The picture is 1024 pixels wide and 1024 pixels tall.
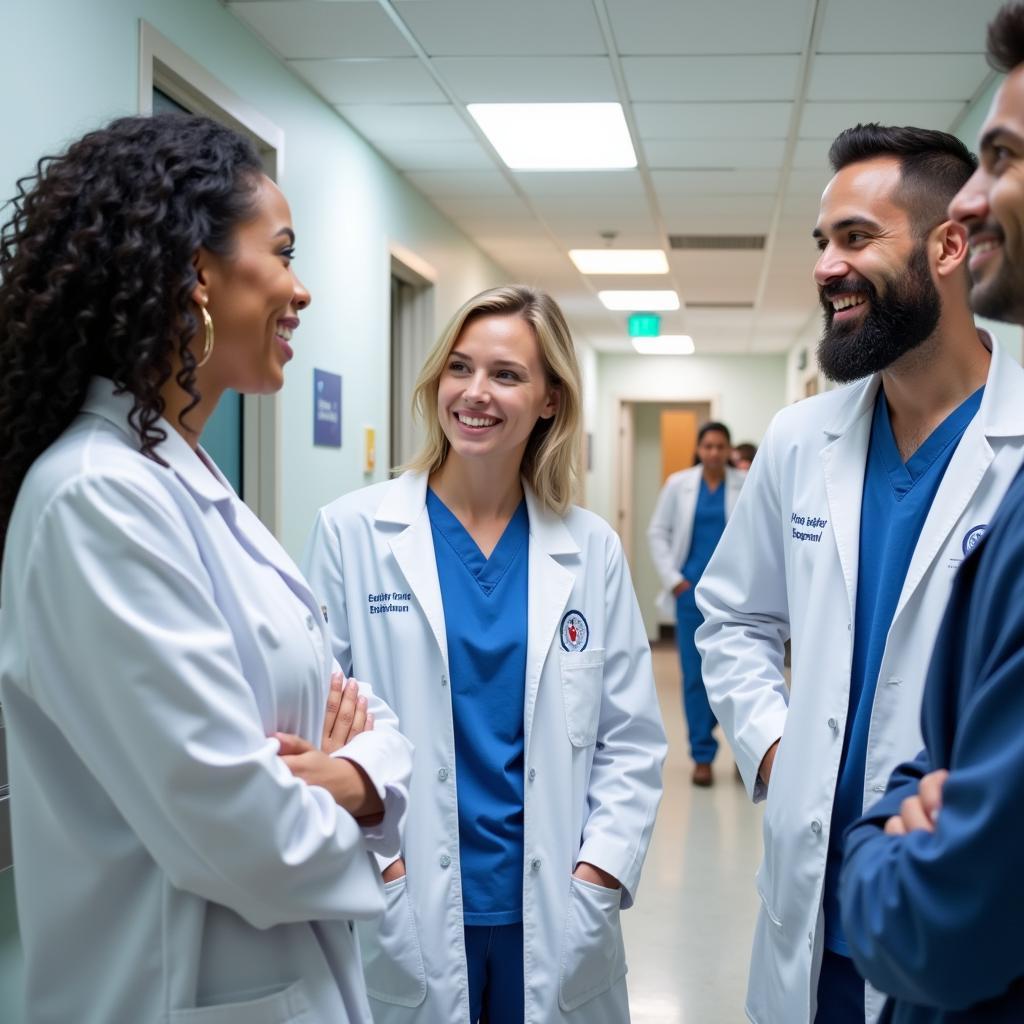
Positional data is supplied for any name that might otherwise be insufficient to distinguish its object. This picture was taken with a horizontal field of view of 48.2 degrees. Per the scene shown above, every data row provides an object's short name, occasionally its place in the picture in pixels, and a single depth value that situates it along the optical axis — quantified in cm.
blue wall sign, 428
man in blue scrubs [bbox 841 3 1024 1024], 83
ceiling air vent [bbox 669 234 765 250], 688
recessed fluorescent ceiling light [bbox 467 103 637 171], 455
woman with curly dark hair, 100
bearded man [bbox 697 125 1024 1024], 164
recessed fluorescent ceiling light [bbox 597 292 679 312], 890
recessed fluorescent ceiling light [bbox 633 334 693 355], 1134
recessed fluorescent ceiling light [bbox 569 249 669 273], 735
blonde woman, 173
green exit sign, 973
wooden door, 1285
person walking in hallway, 590
